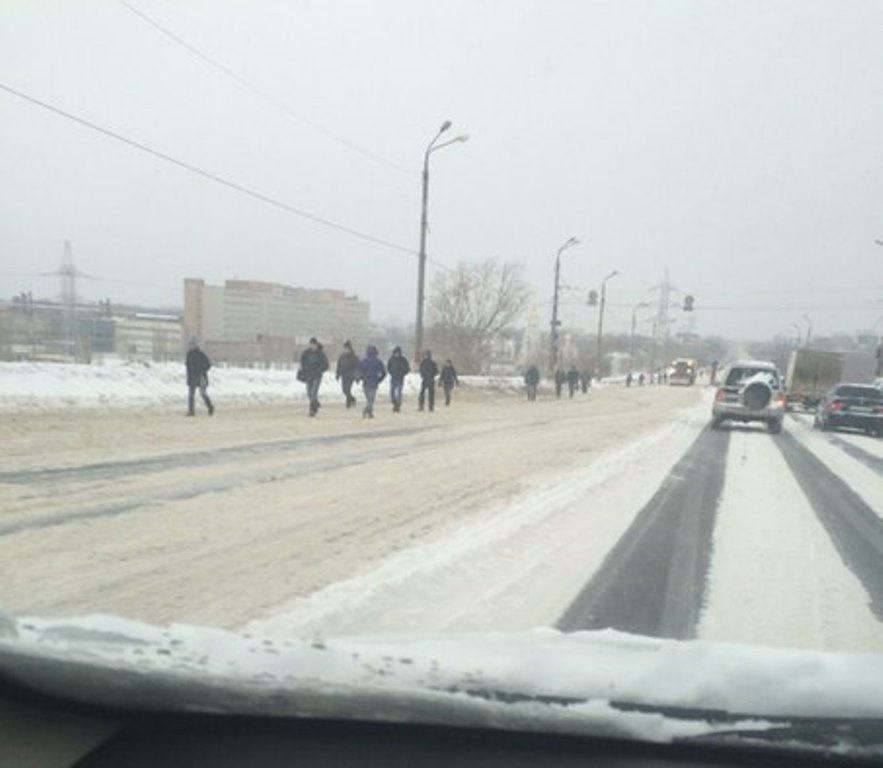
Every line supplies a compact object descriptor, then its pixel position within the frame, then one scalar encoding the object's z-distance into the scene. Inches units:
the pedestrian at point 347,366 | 906.7
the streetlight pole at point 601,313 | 2411.4
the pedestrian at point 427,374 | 967.6
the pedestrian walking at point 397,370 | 895.7
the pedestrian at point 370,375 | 815.1
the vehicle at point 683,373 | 3430.1
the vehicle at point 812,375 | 1619.1
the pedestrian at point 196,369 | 735.7
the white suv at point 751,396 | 836.0
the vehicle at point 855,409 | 959.6
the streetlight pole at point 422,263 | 1117.7
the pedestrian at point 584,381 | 2167.6
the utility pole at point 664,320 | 3378.4
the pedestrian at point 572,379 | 1801.2
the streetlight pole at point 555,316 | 1809.8
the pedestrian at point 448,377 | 1122.0
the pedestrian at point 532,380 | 1521.9
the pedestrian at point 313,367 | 793.6
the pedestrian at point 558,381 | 1722.4
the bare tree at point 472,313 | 2461.9
